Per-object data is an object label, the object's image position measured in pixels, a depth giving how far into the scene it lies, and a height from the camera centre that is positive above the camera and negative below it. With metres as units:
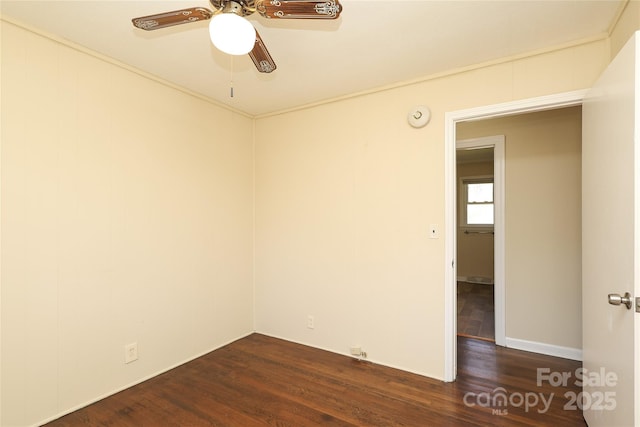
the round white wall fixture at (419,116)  2.36 +0.74
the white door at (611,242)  1.22 -0.14
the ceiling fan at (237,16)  1.18 +0.82
